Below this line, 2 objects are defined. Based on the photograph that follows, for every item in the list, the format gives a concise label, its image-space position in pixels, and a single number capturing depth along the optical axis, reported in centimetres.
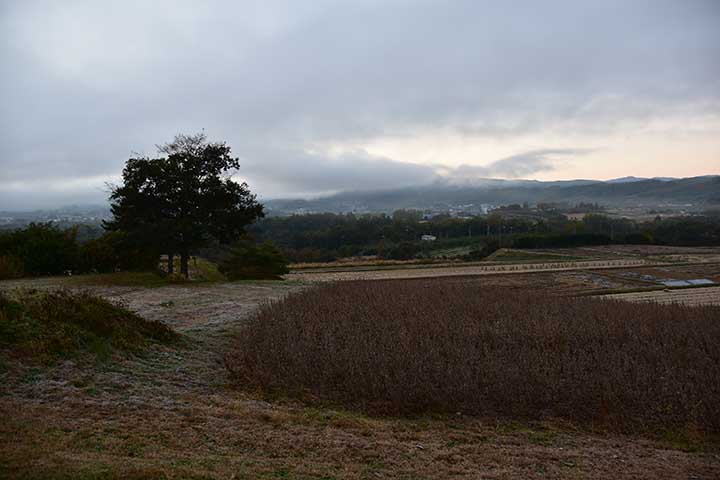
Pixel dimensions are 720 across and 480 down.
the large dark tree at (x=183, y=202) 1869
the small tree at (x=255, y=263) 2709
